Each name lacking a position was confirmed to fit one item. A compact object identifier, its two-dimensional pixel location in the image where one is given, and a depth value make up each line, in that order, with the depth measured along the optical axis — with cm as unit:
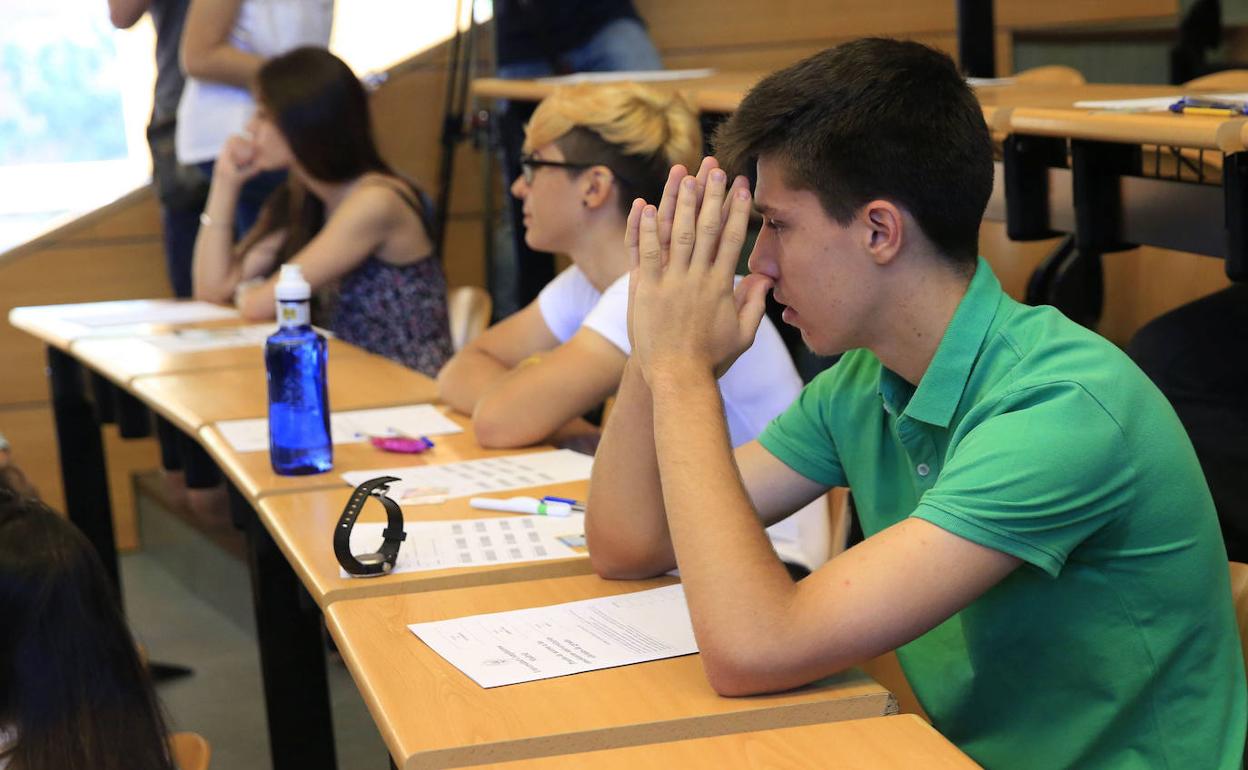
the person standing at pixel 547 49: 559
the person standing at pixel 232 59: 477
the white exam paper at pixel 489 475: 317
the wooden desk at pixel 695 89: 422
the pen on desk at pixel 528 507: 307
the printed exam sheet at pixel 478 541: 292
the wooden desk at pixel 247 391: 360
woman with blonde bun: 336
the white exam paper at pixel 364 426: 342
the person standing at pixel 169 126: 518
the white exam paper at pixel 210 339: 411
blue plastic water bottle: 323
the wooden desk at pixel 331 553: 285
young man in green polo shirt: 259
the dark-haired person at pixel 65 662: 292
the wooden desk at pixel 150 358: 391
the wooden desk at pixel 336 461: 320
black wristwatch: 286
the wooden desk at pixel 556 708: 256
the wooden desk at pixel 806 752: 253
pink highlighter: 335
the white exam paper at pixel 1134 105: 345
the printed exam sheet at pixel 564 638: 268
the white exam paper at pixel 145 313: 443
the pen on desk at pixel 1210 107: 327
